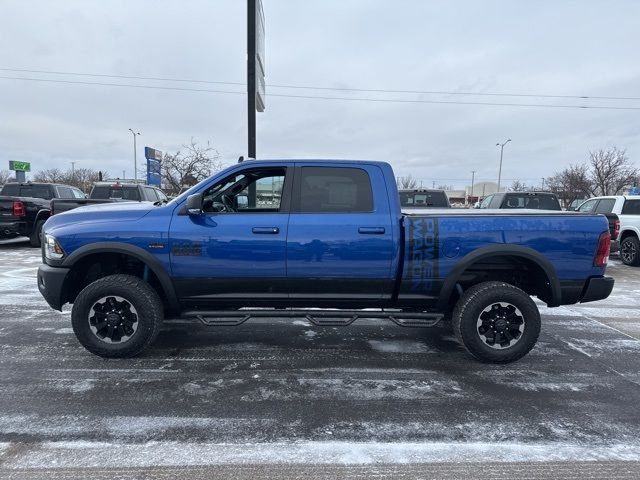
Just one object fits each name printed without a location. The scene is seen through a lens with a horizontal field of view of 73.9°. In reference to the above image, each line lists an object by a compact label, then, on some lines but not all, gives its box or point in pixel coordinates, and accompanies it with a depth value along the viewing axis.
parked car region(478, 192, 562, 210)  10.91
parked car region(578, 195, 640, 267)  10.96
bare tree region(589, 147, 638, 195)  35.53
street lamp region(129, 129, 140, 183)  48.47
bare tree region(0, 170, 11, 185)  80.19
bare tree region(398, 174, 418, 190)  76.88
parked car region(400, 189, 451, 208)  10.87
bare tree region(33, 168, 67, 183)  73.08
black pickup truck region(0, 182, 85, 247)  11.38
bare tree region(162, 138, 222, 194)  37.75
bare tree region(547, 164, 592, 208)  36.31
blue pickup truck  4.13
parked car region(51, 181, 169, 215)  12.73
